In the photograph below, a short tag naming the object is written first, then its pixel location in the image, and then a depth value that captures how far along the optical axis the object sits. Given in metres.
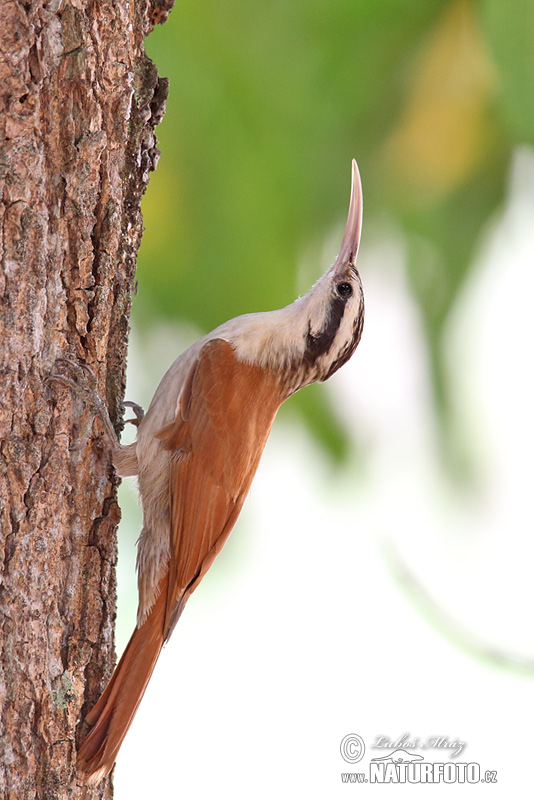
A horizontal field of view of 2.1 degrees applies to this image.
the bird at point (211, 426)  4.25
